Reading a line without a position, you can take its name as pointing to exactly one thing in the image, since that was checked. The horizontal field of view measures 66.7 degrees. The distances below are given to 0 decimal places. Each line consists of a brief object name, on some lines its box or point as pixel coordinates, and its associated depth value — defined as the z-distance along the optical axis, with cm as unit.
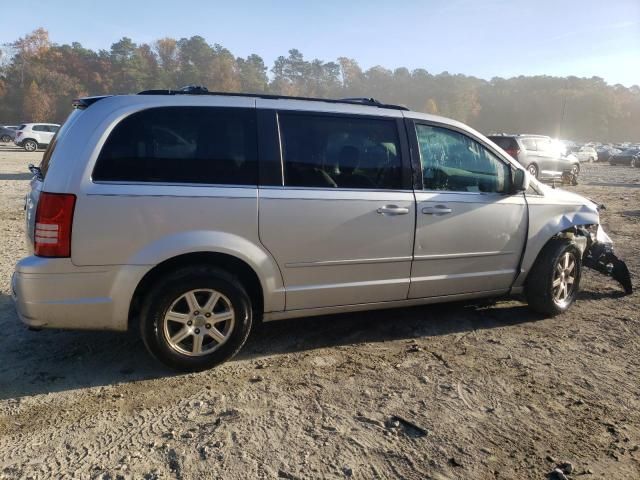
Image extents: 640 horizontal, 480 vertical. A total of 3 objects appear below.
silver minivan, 307
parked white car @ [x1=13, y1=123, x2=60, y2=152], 2916
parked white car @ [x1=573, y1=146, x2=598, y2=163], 4184
